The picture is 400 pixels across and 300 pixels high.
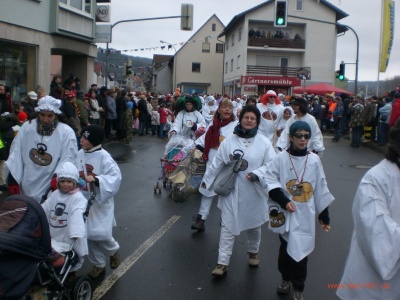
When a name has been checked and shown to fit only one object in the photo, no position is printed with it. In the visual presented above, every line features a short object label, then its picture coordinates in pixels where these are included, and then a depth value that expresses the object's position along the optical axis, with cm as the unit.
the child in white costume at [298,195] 477
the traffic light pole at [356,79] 2427
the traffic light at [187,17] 2405
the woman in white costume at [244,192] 568
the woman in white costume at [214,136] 750
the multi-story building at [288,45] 4856
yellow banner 2378
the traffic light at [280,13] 2162
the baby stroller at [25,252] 343
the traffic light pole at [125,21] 2286
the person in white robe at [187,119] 981
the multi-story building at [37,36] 1578
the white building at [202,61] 7000
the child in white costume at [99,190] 519
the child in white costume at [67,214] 449
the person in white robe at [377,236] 308
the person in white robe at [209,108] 1254
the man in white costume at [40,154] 580
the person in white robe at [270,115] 1130
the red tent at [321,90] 3707
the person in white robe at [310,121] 866
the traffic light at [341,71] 2697
